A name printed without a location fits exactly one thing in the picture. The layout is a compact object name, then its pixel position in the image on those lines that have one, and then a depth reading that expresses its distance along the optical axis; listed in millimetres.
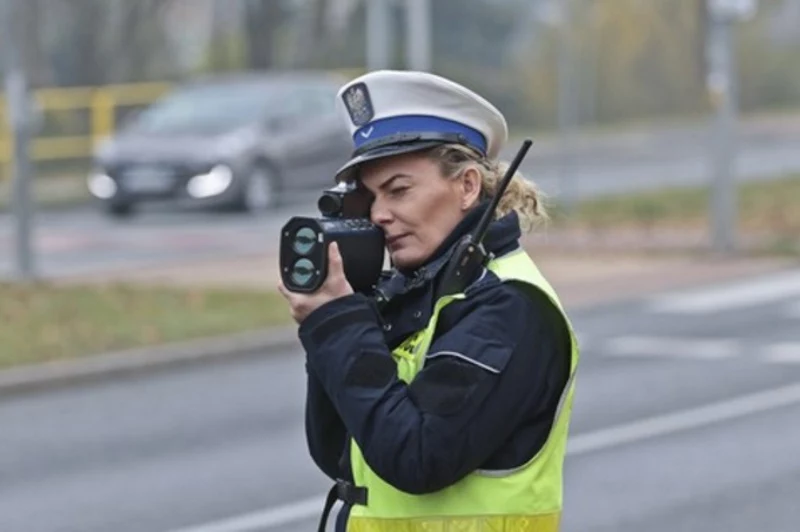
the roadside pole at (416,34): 33438
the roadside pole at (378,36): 35062
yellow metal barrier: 32875
